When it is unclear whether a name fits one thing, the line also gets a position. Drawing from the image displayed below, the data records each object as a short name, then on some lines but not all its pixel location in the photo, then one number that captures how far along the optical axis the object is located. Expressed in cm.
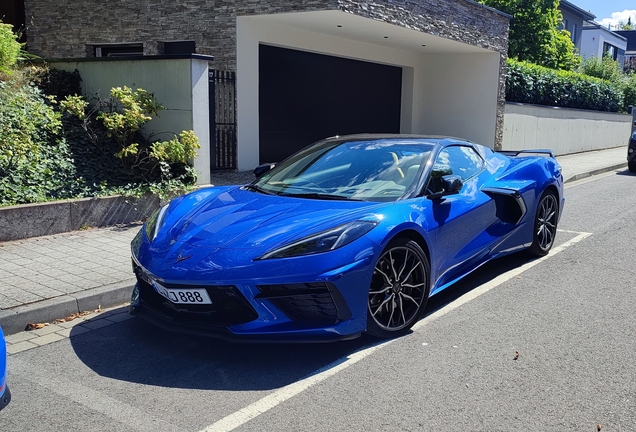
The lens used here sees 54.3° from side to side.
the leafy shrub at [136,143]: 881
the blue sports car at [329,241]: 387
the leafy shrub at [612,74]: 3152
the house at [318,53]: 1308
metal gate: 1273
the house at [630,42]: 6500
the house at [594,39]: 5012
